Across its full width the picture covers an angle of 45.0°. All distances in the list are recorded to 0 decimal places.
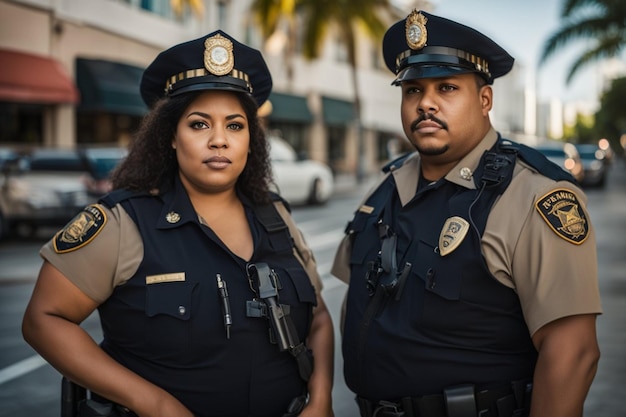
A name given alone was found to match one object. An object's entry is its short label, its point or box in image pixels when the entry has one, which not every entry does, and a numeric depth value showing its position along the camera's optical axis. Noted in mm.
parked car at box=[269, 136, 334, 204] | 16797
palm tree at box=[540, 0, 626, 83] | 20141
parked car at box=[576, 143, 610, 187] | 25594
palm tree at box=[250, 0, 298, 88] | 24547
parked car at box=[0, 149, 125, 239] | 11383
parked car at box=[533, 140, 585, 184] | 21859
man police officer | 2295
